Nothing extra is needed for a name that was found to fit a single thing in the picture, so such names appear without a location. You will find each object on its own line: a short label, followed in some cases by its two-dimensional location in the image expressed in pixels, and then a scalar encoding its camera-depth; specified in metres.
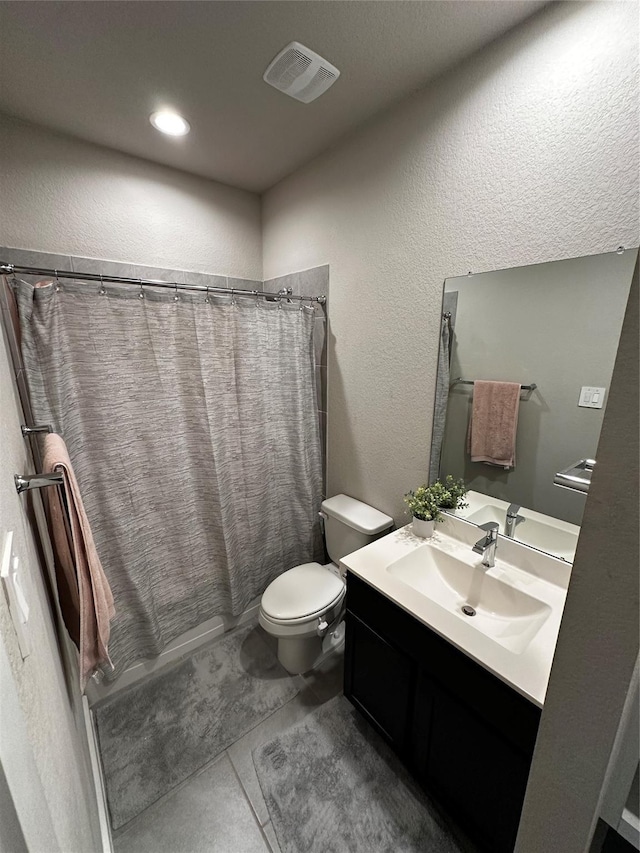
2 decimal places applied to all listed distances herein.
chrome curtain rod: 1.12
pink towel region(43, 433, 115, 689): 0.85
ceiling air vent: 1.16
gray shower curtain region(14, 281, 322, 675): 1.33
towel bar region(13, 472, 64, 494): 0.78
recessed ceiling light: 1.44
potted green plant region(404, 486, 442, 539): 1.46
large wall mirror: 1.04
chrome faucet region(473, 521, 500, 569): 1.24
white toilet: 1.54
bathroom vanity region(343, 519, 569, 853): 0.91
